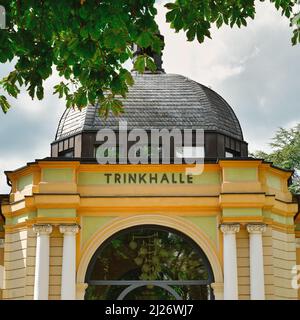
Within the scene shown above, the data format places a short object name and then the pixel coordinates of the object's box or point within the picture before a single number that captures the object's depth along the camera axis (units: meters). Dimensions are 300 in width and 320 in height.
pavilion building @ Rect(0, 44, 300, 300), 17.47
